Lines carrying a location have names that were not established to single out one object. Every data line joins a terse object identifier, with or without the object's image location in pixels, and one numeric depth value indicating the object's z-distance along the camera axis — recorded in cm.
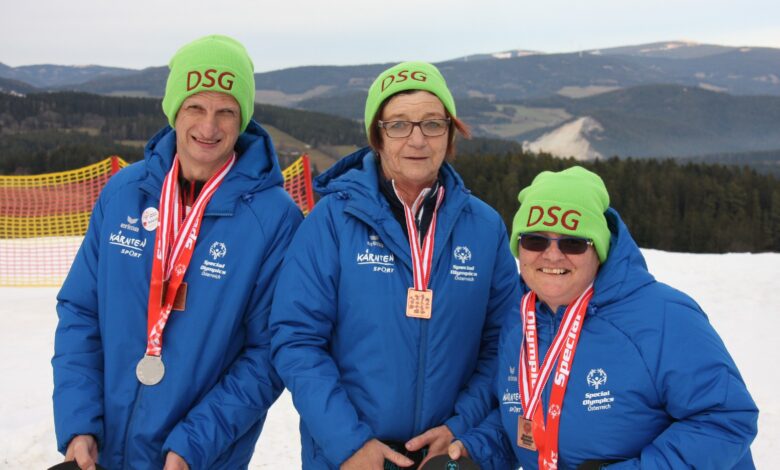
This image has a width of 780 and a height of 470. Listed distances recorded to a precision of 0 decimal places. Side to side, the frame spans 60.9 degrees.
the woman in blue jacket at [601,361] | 207
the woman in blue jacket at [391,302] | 241
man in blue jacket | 248
